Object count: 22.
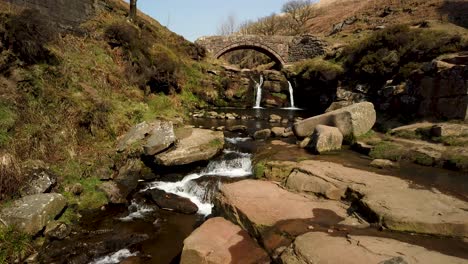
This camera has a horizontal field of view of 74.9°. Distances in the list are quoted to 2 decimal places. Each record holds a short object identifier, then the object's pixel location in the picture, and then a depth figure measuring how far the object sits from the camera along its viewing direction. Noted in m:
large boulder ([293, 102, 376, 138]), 10.86
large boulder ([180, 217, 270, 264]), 4.38
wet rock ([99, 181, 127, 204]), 7.78
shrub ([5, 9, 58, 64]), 9.80
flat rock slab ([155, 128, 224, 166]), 9.36
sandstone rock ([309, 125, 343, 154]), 9.66
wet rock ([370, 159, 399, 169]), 8.27
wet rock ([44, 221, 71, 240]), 6.09
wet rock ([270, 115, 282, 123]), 17.49
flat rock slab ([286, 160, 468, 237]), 4.67
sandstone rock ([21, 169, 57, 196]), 6.71
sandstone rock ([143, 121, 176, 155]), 9.46
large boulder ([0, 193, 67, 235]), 5.80
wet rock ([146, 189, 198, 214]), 7.69
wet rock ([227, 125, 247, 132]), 14.59
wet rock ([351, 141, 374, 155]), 9.71
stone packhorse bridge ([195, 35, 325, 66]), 32.28
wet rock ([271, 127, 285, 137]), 13.20
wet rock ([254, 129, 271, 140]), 13.21
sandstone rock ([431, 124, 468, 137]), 9.48
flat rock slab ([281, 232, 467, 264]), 3.71
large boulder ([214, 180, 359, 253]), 4.79
